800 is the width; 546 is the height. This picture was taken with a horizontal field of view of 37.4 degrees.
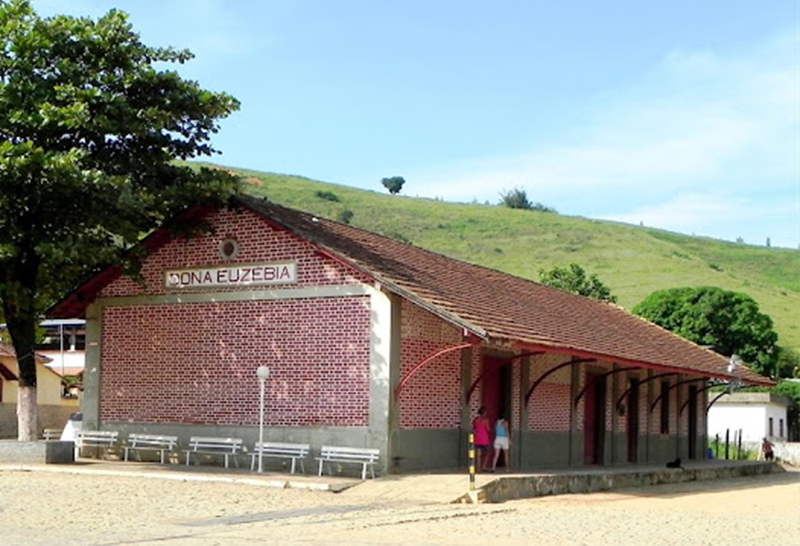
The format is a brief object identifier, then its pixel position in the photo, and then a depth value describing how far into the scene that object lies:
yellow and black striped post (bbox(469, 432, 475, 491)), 18.67
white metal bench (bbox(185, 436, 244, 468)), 22.61
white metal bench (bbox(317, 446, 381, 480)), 20.73
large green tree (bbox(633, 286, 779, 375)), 67.00
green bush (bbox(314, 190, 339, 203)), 108.25
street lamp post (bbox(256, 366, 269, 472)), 21.00
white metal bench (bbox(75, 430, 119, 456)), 24.33
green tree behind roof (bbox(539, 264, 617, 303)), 62.22
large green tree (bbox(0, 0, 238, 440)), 20.70
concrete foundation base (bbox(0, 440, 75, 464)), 22.02
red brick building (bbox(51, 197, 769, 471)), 21.39
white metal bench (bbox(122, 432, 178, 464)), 23.47
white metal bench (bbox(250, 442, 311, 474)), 21.66
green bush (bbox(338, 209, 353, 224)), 100.75
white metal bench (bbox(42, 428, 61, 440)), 28.06
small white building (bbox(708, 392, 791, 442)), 48.41
